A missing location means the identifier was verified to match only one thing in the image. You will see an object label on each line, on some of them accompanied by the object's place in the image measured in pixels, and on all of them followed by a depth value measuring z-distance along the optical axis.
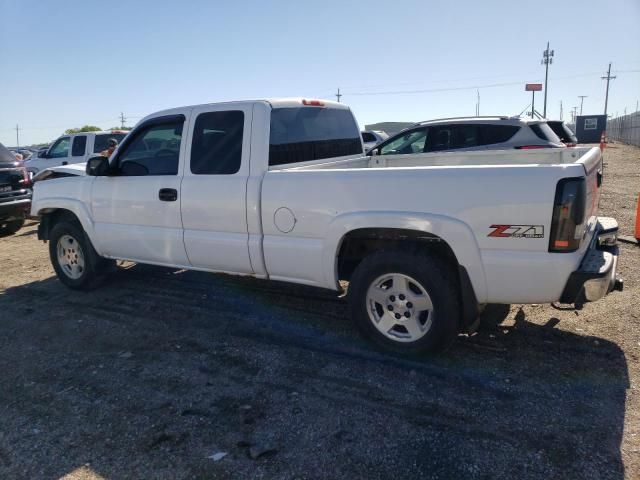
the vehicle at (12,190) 9.26
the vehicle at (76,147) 12.82
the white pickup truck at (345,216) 3.29
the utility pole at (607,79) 75.06
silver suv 8.52
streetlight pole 51.96
